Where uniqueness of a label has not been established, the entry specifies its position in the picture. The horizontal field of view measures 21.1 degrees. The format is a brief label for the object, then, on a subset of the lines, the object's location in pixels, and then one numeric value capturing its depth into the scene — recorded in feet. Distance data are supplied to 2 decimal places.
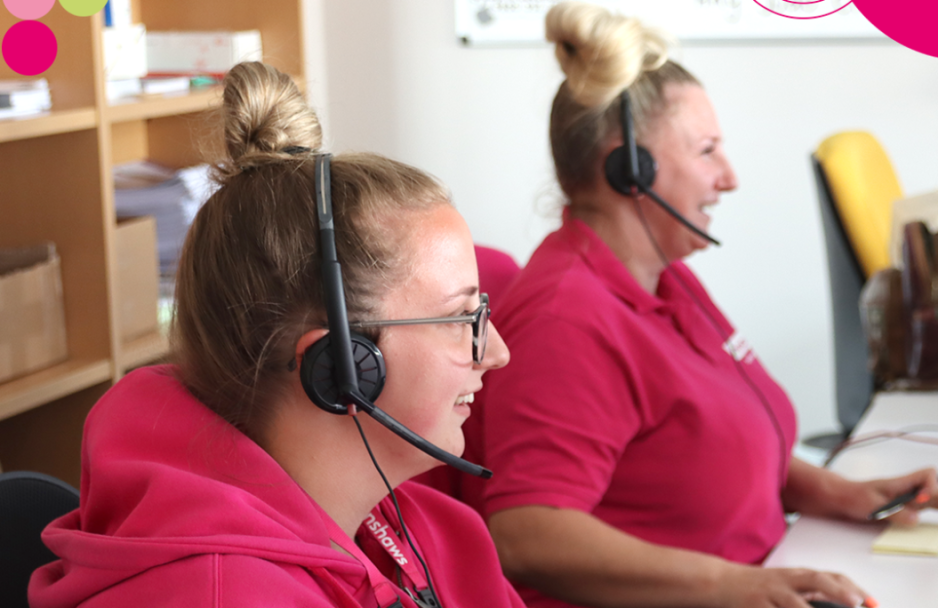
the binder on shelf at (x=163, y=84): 9.81
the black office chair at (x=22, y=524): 7.20
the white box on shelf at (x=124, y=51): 10.13
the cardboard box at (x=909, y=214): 9.97
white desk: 7.89
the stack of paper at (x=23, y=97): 8.69
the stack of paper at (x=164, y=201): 9.76
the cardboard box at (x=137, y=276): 9.41
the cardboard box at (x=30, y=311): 8.83
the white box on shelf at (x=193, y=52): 10.47
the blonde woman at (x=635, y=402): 7.97
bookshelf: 8.98
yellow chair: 10.60
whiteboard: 13.64
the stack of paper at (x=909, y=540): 8.12
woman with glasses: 6.69
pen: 8.34
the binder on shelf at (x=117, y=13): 10.17
